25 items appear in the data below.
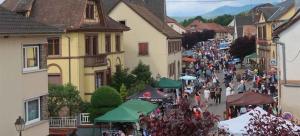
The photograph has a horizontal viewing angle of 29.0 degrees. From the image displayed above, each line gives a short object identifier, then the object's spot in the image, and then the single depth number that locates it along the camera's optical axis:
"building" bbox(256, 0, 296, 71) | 53.68
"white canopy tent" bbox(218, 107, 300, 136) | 17.96
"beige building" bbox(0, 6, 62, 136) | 20.14
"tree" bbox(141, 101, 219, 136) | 10.16
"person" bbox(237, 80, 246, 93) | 38.95
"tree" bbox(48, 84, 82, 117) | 30.22
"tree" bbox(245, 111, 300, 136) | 9.76
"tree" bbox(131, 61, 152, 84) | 45.69
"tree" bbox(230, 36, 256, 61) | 86.12
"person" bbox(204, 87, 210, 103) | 39.94
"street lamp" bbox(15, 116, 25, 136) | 18.70
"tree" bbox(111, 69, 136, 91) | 40.41
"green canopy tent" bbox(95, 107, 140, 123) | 24.59
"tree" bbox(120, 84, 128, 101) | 36.34
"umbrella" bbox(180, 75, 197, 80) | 51.91
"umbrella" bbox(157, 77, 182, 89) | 43.28
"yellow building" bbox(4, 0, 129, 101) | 35.37
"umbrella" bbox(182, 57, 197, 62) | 75.39
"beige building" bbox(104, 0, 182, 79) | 49.19
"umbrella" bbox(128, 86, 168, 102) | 33.31
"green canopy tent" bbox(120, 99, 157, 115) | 26.94
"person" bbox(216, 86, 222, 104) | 40.97
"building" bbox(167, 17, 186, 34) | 130.16
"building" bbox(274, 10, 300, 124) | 26.11
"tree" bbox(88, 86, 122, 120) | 28.33
